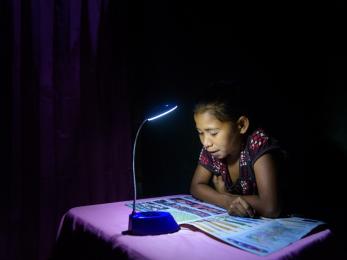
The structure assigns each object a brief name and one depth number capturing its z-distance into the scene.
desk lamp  1.09
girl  1.50
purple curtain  2.03
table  0.91
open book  0.98
